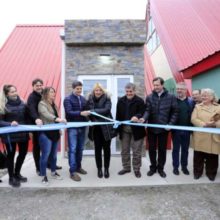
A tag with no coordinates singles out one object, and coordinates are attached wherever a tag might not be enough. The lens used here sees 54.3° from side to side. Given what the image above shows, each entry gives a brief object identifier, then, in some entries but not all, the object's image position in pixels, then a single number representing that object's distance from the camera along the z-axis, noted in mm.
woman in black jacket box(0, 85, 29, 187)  3391
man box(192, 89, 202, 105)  4224
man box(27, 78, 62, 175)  3480
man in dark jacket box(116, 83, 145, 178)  3815
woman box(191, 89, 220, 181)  3581
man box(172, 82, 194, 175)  3845
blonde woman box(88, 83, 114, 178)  3765
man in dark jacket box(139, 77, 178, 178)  3747
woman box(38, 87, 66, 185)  3545
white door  5246
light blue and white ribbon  3334
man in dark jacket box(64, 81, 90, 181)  3744
